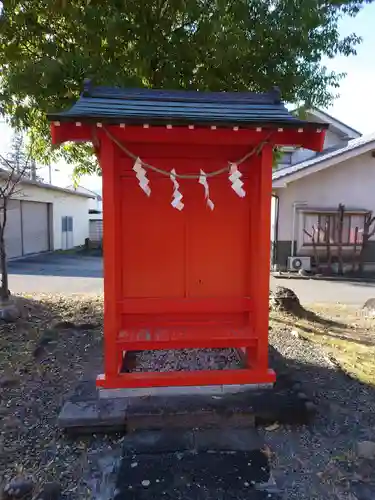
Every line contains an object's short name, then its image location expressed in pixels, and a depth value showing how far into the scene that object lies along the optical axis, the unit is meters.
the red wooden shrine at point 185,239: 2.85
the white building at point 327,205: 11.37
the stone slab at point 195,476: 2.16
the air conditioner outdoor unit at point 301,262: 11.34
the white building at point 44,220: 13.15
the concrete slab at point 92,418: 2.71
